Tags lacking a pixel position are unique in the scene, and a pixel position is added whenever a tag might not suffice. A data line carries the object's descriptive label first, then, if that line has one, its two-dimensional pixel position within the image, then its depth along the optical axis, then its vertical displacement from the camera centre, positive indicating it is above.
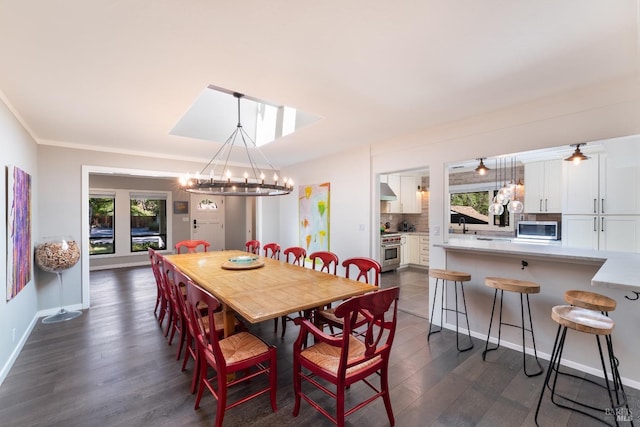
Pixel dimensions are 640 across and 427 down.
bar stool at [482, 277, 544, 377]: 2.41 -0.78
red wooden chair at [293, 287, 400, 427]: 1.57 -0.92
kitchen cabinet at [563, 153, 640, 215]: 3.56 +0.36
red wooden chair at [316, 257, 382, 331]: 2.45 -0.68
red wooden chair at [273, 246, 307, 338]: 3.27 -0.54
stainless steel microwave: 4.61 -0.29
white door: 7.98 -0.21
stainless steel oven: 6.01 -0.83
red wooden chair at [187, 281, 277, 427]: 1.69 -0.94
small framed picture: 7.69 +0.13
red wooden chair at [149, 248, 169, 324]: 3.03 -0.81
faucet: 6.16 -0.24
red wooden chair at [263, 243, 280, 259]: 4.26 -0.55
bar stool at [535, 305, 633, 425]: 1.71 -0.71
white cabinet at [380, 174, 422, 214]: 6.64 +0.45
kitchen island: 2.19 -0.64
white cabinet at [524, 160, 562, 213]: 4.51 +0.43
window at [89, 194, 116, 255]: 6.90 -0.28
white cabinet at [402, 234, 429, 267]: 6.45 -0.87
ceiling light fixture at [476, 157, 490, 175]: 3.68 +0.57
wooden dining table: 1.90 -0.62
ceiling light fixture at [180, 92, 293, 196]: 2.65 +0.64
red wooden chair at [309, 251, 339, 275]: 3.13 -0.51
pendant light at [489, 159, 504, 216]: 3.82 +0.09
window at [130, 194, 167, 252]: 7.28 -0.25
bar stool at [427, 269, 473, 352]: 2.87 -0.84
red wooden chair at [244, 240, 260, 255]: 4.68 -0.58
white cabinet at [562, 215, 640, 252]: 3.53 -0.26
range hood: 6.10 +0.42
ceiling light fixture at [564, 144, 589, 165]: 2.70 +0.55
